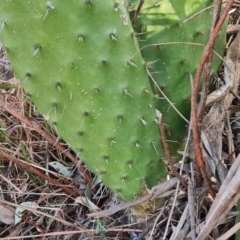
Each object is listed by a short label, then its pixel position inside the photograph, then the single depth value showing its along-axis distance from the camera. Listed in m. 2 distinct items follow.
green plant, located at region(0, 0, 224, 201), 0.83
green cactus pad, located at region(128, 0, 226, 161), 0.93
